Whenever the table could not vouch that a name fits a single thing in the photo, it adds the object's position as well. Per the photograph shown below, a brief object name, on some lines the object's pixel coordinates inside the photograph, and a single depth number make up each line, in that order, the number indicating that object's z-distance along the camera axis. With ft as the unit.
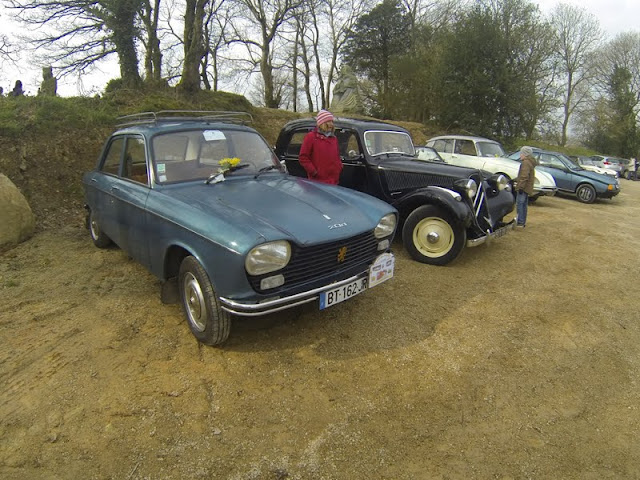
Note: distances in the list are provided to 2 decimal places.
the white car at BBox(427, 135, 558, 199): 35.68
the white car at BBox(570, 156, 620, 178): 62.64
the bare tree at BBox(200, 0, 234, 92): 68.12
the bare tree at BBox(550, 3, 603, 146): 128.36
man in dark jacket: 25.46
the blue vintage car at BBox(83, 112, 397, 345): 9.12
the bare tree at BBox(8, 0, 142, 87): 39.50
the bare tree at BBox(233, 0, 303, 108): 82.99
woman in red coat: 16.61
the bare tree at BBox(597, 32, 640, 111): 123.65
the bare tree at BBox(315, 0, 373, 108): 98.31
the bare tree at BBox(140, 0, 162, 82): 46.85
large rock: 17.62
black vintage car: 17.12
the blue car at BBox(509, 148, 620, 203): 40.86
